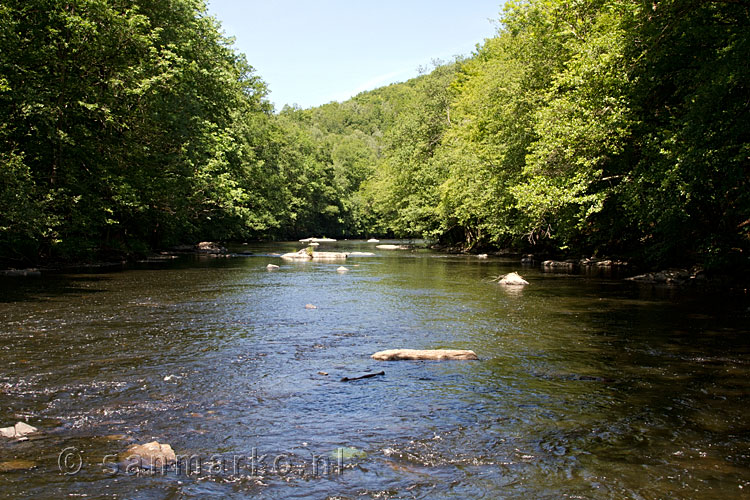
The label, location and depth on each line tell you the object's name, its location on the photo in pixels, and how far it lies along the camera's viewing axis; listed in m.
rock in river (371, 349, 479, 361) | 9.80
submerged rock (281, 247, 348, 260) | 37.78
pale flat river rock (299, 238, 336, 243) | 69.53
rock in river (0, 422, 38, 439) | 5.83
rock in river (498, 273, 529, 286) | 21.41
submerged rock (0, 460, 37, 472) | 5.11
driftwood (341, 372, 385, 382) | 8.43
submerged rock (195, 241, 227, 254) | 44.34
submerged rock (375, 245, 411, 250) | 56.54
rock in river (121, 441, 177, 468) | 5.34
